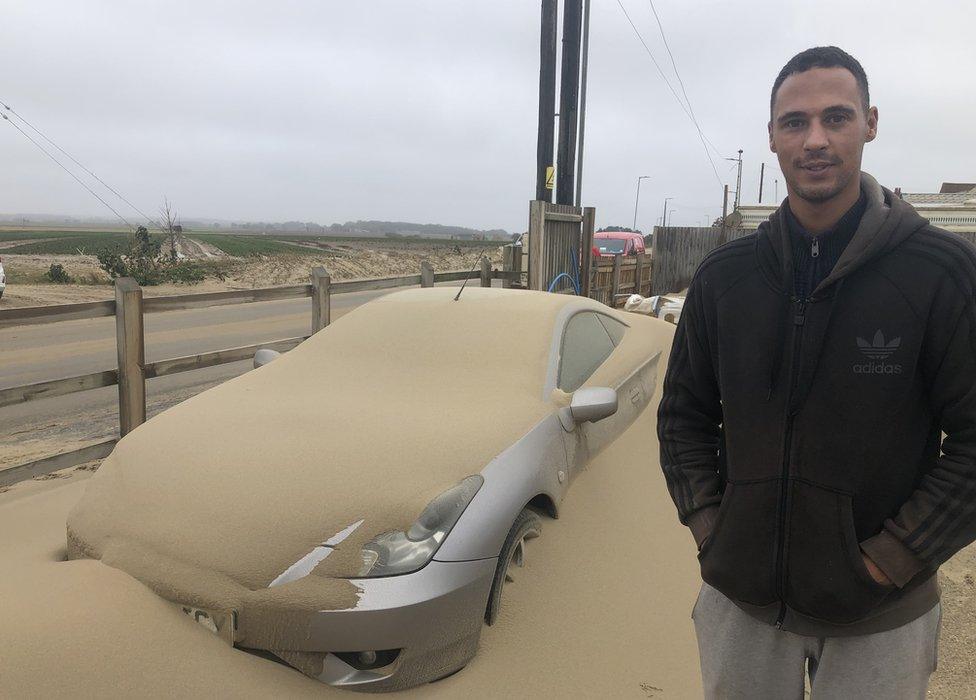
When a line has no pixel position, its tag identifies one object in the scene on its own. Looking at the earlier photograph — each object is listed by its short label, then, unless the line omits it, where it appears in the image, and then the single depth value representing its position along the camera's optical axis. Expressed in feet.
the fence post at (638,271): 55.11
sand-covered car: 7.92
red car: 70.49
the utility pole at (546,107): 34.06
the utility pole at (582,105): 39.65
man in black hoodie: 4.80
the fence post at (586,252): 38.70
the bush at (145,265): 80.17
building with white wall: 50.75
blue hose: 37.58
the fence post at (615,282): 48.08
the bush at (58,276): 74.64
